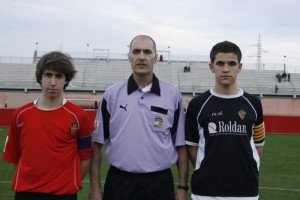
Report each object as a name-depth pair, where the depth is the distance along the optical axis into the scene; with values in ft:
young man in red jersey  12.32
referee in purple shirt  13.51
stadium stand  138.00
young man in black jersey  13.19
